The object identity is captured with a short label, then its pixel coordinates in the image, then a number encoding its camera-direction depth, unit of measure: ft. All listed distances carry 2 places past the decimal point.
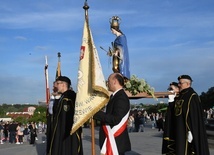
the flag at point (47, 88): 33.85
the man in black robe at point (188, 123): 24.86
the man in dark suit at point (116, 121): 20.71
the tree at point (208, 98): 192.80
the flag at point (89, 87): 21.56
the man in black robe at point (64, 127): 24.13
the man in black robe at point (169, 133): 27.04
